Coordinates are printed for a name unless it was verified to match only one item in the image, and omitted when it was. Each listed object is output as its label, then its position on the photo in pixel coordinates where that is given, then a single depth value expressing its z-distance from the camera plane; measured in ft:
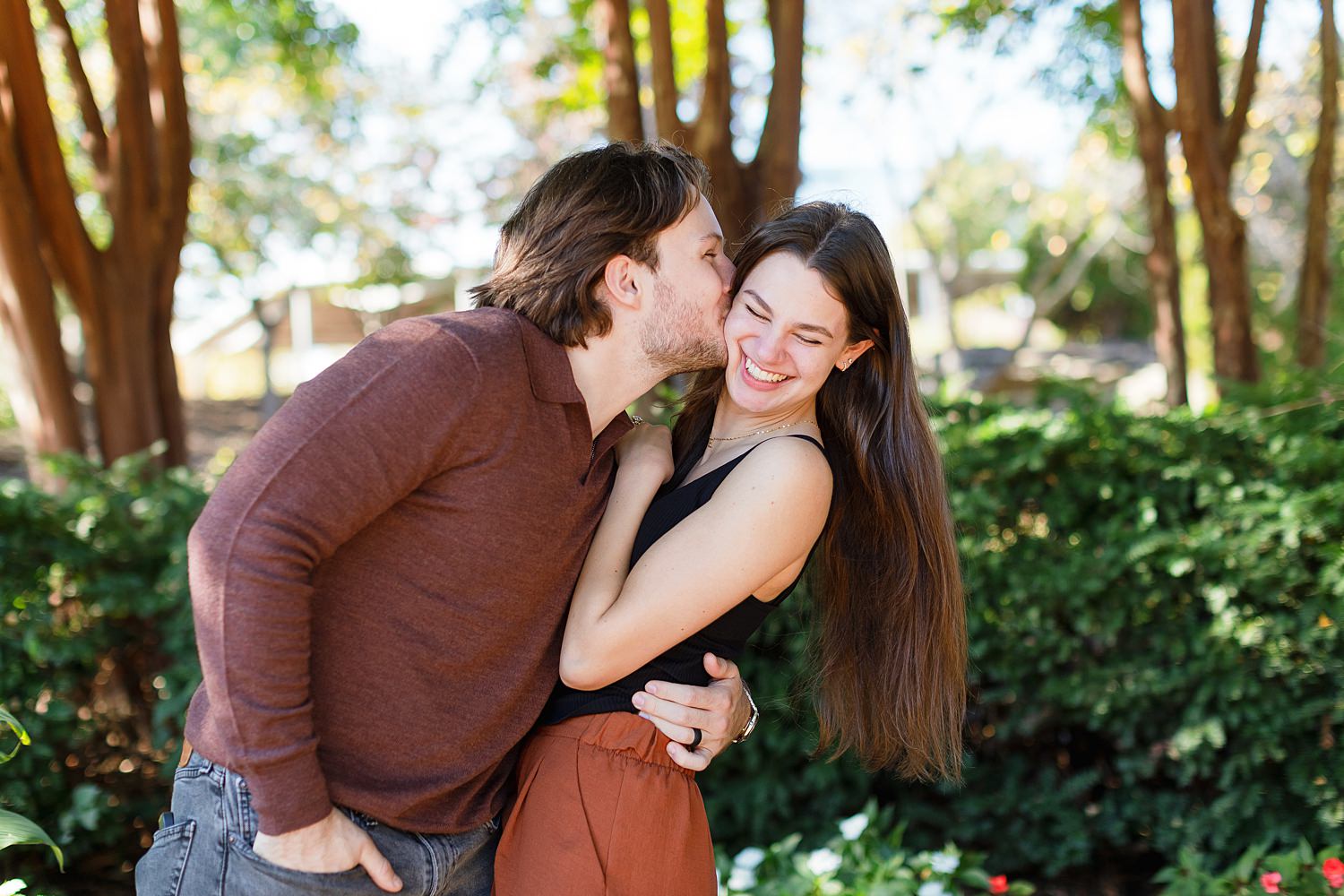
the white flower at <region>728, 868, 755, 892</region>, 11.39
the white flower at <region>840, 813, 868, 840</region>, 11.59
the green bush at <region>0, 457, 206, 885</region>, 11.43
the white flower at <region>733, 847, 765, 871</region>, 11.62
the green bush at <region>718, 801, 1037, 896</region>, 11.08
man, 5.41
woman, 6.89
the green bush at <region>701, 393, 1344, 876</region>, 12.02
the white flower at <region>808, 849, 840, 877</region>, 11.05
